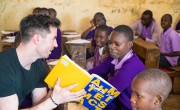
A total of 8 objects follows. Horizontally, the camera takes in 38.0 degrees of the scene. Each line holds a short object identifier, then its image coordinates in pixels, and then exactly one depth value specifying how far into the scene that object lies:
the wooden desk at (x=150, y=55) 2.86
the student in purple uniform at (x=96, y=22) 4.13
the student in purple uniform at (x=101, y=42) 2.66
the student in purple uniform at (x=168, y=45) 3.81
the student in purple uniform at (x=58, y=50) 3.51
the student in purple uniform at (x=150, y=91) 1.34
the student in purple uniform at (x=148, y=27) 4.73
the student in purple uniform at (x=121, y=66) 1.75
